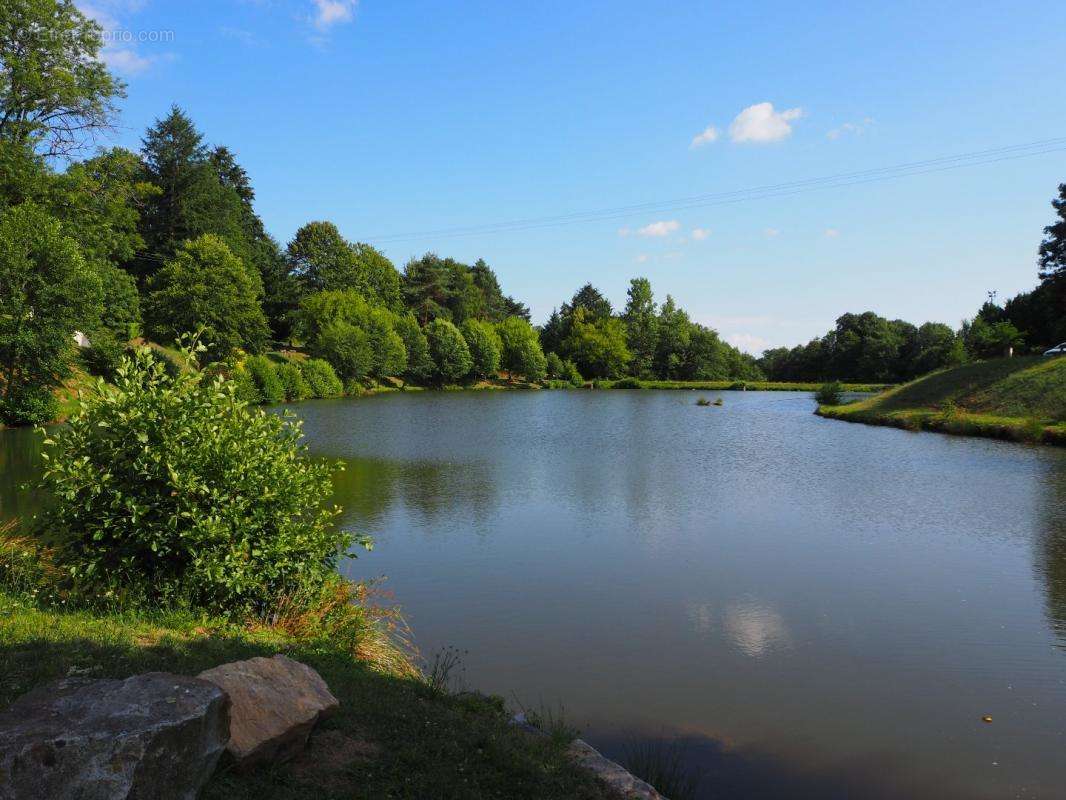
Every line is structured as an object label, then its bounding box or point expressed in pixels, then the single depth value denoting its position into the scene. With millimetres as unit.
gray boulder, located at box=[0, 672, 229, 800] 3166
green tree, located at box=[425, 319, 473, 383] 81312
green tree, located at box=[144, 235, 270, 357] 53219
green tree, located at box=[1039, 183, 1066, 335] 53988
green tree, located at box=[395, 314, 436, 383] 78125
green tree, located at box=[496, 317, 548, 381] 91500
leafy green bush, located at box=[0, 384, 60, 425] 28984
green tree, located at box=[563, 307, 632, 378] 100688
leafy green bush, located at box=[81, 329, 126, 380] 35938
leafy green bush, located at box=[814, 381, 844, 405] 54672
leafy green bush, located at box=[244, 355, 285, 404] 50469
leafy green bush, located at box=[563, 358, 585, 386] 94312
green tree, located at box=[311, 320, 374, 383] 65312
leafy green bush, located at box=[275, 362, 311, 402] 55125
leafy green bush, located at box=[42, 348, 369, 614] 7797
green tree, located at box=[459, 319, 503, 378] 85938
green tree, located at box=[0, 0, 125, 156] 31234
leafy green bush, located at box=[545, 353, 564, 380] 95125
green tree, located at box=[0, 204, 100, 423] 27500
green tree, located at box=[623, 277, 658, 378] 105562
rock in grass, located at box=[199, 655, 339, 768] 4309
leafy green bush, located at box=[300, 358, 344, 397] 59344
